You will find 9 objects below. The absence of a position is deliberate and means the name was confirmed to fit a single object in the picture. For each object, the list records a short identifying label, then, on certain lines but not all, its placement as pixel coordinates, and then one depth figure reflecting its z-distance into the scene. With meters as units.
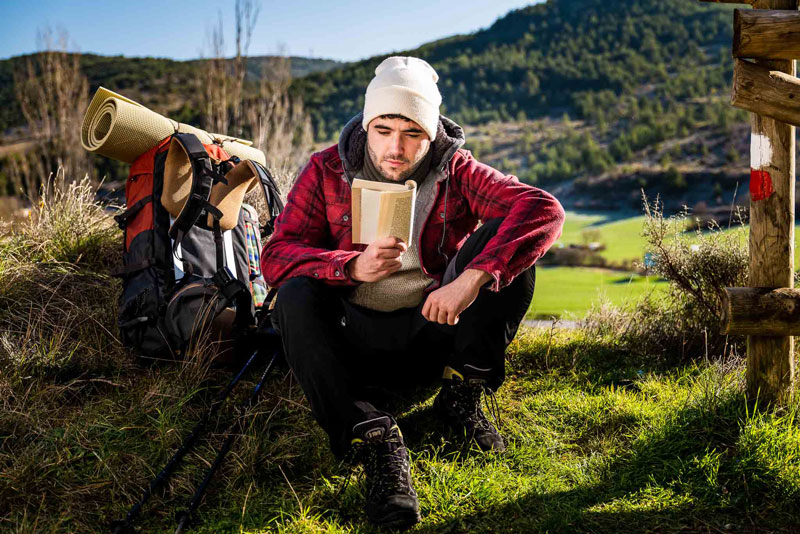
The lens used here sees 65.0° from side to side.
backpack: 2.95
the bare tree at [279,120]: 8.14
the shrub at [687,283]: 3.49
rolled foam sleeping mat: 3.11
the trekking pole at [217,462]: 2.02
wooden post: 2.45
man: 2.08
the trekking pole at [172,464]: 1.99
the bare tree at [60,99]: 14.26
